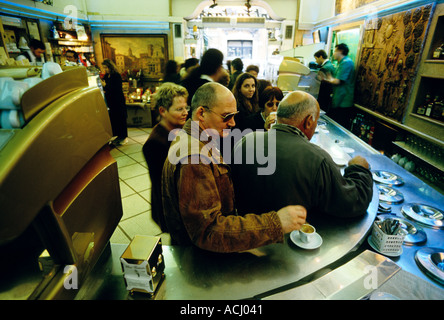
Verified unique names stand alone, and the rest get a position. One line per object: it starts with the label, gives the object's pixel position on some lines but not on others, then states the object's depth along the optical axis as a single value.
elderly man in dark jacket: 1.47
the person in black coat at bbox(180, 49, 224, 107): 3.32
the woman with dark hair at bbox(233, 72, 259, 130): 3.44
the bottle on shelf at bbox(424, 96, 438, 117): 3.56
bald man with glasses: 1.06
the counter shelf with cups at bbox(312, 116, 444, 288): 1.32
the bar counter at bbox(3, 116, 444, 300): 1.07
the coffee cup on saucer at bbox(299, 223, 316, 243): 1.33
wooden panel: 3.74
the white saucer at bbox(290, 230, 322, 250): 1.30
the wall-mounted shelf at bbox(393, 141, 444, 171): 3.28
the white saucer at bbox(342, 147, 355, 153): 2.73
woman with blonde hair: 1.90
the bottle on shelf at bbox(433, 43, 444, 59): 3.33
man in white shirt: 5.07
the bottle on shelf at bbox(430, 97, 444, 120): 3.42
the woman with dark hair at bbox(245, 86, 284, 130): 3.14
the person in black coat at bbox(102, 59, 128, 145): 5.41
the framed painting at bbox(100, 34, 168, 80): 8.43
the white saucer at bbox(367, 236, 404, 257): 1.38
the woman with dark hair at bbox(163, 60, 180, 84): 5.25
